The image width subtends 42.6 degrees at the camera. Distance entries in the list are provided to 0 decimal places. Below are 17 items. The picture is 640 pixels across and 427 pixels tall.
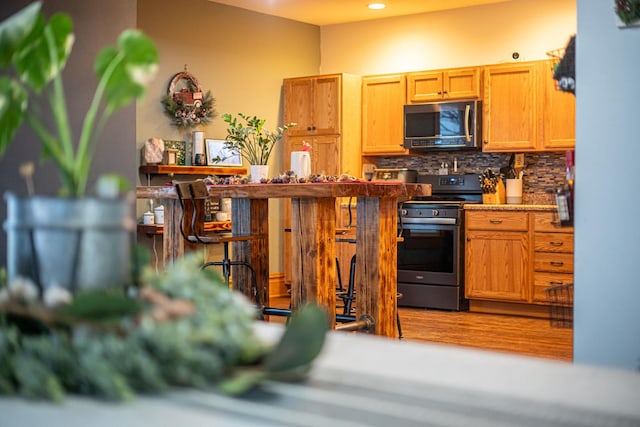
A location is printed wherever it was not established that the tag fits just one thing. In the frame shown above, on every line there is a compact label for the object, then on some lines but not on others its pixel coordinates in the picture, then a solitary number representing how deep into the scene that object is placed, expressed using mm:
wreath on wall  6906
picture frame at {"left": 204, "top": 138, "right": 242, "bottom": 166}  7195
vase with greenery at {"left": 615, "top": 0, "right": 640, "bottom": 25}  2654
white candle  7023
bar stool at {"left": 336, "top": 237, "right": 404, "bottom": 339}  4969
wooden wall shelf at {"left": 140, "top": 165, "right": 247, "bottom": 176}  6617
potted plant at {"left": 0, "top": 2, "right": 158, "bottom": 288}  921
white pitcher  4621
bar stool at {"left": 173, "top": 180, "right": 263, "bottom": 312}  4414
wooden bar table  4305
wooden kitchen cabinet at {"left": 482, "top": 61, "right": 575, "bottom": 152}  6801
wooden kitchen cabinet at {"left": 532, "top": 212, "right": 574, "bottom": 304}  6488
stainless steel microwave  7102
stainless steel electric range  6938
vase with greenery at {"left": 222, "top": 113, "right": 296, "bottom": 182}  4688
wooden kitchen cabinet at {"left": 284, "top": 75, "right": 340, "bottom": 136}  7734
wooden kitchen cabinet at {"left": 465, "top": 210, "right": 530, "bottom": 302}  6695
